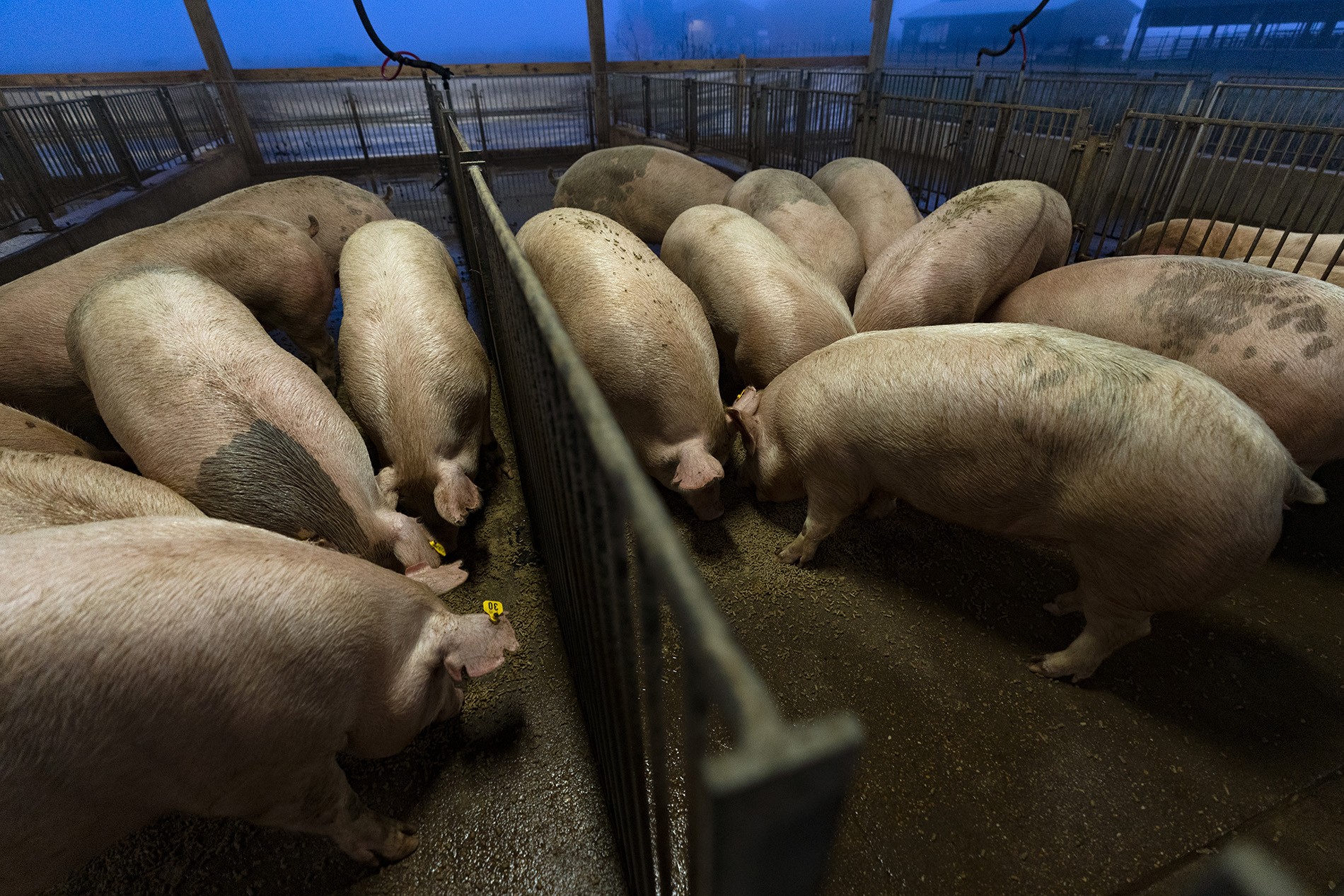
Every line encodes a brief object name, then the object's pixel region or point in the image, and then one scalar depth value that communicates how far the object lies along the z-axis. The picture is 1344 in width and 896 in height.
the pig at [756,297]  3.28
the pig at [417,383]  2.67
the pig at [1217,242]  3.82
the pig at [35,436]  2.43
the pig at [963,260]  3.51
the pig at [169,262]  3.16
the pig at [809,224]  4.30
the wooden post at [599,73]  8.40
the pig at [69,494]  1.83
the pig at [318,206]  4.64
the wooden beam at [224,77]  7.59
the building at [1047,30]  12.80
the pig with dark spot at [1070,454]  1.86
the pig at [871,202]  4.68
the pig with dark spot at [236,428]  2.22
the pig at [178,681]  1.26
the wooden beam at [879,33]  9.37
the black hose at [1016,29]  4.64
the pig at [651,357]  2.83
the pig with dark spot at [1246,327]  2.56
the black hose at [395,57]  3.65
